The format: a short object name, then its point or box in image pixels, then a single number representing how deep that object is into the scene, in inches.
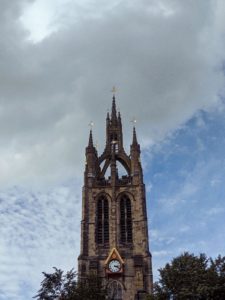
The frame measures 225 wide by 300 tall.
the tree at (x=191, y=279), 1373.0
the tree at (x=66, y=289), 1451.8
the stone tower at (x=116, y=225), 2362.2
